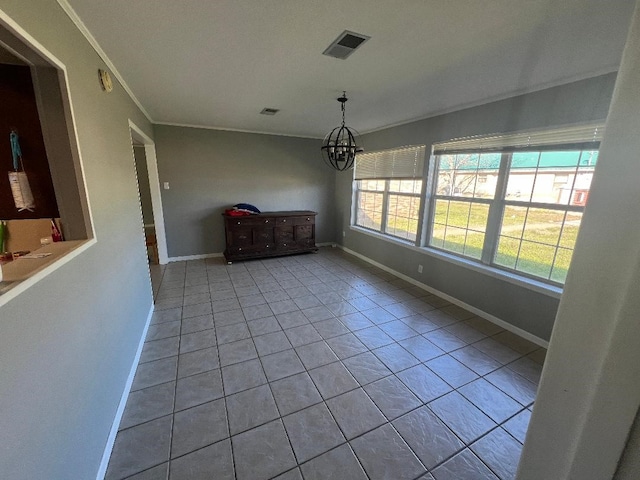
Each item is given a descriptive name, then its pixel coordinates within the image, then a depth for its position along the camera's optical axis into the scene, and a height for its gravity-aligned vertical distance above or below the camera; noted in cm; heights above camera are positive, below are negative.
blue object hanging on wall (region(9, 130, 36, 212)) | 127 -1
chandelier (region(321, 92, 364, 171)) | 270 +40
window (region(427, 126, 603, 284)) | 224 -3
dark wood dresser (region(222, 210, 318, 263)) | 455 -89
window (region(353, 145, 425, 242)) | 380 -4
